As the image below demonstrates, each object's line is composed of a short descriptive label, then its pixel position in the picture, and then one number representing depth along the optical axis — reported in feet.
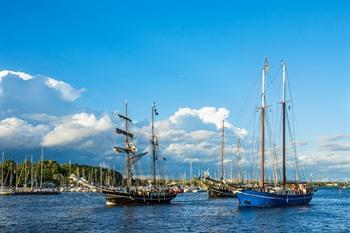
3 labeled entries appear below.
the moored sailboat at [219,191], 512.63
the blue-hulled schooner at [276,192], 318.45
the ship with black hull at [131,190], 370.12
